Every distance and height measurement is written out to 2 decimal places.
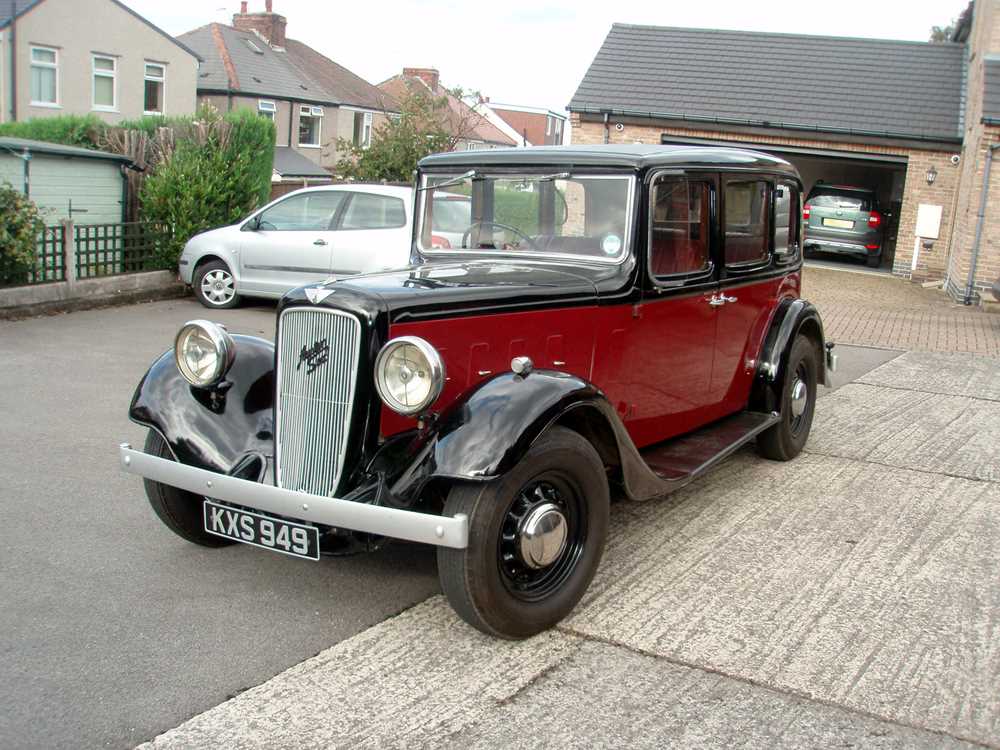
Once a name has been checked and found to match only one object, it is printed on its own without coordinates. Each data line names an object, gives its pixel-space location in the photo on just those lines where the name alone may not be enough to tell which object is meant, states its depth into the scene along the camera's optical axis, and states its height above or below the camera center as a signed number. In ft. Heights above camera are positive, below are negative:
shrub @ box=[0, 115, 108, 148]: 43.24 +1.60
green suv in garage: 63.93 +0.01
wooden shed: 35.40 -0.44
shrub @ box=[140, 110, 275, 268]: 40.37 -0.01
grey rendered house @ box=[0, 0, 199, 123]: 79.87 +9.46
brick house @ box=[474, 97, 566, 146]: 206.18 +16.50
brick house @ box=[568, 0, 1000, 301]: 59.52 +7.28
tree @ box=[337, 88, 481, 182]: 60.23 +2.86
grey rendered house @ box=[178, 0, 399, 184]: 109.19 +11.31
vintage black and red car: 11.72 -2.56
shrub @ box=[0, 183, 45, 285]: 32.91 -2.28
